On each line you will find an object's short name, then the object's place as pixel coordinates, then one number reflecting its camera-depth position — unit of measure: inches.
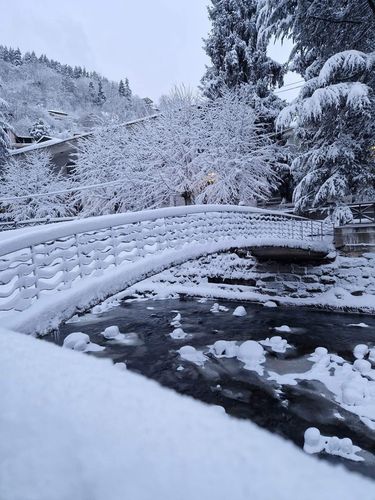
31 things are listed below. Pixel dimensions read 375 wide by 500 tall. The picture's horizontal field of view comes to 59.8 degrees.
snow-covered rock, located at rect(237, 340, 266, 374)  303.4
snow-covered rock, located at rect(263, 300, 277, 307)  514.3
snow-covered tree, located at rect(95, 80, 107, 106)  3808.3
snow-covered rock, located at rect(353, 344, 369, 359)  316.2
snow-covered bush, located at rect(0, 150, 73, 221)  964.6
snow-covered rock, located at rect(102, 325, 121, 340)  391.9
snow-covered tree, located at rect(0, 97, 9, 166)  841.7
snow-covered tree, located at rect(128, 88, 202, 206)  735.7
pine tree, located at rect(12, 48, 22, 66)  4168.3
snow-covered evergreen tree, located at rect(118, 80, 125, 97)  3931.6
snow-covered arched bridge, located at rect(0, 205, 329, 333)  180.1
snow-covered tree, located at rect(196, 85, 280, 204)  708.0
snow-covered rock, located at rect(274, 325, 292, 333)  402.0
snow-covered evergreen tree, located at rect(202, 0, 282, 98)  837.2
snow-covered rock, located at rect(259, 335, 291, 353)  342.6
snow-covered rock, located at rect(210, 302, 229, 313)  502.8
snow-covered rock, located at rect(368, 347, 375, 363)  305.6
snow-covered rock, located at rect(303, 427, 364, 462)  187.2
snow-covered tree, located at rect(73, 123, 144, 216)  793.6
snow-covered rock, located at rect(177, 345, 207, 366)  317.1
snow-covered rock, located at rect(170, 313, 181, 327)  442.3
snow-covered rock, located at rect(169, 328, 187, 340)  389.6
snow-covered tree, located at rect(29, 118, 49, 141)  2005.4
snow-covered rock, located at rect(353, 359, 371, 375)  282.2
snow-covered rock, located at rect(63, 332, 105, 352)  344.2
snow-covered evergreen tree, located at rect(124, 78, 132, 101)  3963.3
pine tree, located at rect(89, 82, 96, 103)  3868.1
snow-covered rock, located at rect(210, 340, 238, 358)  328.5
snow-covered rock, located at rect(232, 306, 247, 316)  477.1
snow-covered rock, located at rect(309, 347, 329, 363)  315.9
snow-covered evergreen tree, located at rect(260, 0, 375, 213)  414.9
